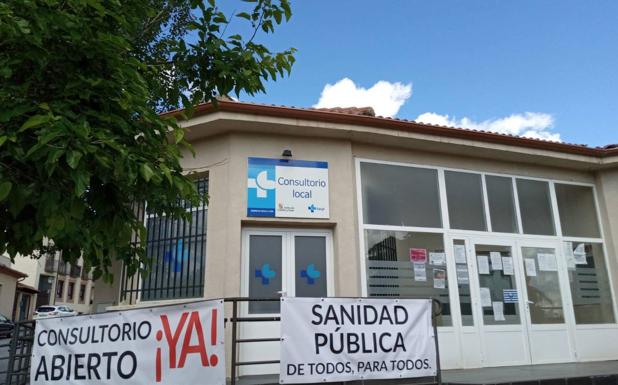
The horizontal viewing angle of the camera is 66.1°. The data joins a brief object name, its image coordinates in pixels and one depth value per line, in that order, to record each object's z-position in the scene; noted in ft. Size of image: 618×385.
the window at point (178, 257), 24.81
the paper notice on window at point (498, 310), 27.25
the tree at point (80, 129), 9.38
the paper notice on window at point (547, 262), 29.50
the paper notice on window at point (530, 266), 28.96
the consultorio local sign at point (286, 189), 24.59
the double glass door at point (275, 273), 23.17
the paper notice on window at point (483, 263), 27.94
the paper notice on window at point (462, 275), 27.22
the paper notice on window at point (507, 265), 28.45
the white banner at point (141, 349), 14.73
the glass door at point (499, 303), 26.61
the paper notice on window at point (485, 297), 27.22
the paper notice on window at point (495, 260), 28.35
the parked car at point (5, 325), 62.94
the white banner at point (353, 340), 15.46
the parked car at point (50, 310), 102.19
